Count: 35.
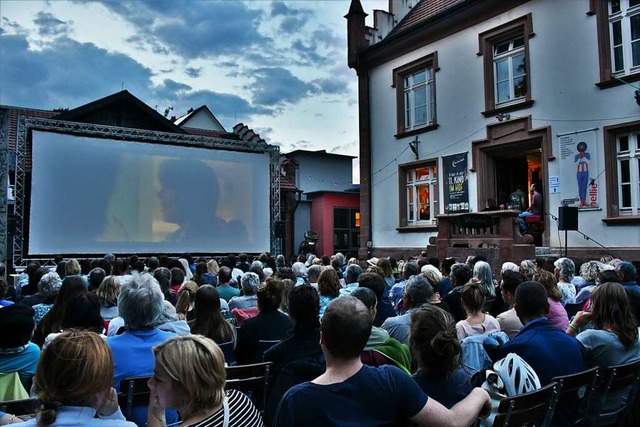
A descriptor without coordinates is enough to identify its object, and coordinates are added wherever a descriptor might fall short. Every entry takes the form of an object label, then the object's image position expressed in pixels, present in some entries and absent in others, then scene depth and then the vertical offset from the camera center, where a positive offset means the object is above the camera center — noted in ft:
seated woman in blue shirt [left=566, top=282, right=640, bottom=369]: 9.89 -2.01
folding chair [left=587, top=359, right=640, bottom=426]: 9.38 -3.09
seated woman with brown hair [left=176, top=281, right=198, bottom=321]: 14.63 -1.94
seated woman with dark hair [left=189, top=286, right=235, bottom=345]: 11.92 -1.91
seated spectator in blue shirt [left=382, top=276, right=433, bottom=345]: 11.39 -1.53
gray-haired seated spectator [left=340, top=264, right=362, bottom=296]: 20.28 -1.60
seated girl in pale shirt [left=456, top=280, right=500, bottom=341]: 11.21 -1.85
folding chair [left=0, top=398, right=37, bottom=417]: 6.98 -2.29
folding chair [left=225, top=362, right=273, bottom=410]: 9.34 -2.61
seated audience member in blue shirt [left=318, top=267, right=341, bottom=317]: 16.05 -1.61
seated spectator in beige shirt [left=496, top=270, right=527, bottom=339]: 12.04 -1.85
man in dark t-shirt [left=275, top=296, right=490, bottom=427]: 5.37 -1.71
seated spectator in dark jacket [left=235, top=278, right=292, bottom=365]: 11.77 -2.16
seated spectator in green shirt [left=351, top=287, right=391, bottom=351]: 9.41 -1.42
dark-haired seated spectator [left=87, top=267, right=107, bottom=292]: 18.42 -1.39
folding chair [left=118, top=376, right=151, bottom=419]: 8.20 -2.52
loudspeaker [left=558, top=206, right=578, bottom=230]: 32.89 +0.88
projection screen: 45.32 +3.85
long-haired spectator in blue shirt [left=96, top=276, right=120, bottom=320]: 14.88 -1.63
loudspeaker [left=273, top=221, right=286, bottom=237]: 55.88 +0.68
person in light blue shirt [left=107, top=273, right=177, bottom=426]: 8.83 -1.79
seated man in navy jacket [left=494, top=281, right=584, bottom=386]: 8.87 -2.00
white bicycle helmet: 7.29 -2.06
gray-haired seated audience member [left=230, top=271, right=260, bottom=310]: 16.97 -1.99
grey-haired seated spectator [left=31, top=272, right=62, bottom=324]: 16.12 -1.58
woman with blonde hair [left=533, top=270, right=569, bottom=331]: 13.32 -1.84
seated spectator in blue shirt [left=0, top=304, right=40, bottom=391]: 8.38 -1.72
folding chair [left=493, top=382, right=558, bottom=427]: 6.78 -2.46
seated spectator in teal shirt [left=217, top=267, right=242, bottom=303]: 19.49 -1.96
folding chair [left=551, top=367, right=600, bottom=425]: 8.32 -2.83
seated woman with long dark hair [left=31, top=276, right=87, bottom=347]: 11.99 -1.73
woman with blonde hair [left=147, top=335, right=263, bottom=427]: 5.60 -1.59
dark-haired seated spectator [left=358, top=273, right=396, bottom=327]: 14.01 -1.60
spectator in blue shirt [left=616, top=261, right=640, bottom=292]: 16.23 -1.37
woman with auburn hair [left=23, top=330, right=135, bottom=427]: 5.25 -1.50
